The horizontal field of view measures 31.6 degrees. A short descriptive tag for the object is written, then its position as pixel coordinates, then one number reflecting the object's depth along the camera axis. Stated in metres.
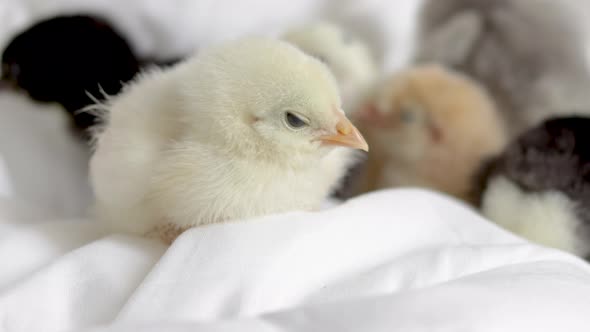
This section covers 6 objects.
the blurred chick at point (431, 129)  0.35
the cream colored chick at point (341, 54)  0.36
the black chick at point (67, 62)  0.34
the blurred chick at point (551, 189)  0.30
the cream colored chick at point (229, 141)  0.26
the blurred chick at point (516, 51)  0.35
